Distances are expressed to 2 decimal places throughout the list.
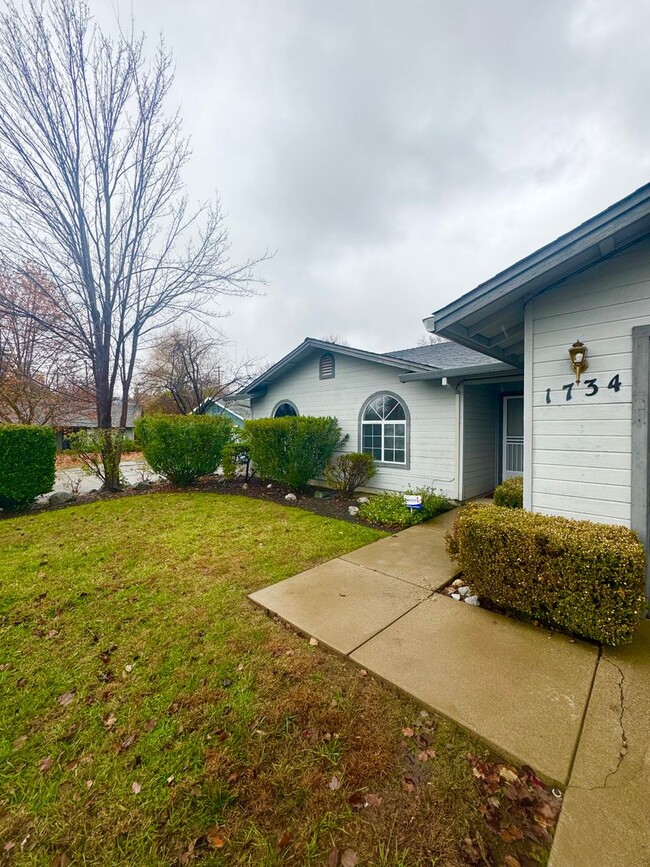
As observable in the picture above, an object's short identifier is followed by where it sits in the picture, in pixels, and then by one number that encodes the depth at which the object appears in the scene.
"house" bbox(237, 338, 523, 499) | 7.64
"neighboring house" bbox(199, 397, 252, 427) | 25.64
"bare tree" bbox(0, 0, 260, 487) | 8.46
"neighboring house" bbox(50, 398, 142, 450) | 17.11
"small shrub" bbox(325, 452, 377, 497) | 8.53
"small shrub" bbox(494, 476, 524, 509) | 5.43
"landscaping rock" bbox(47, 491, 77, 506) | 8.01
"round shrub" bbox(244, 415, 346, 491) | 8.75
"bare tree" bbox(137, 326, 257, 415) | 18.53
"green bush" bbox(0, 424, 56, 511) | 7.12
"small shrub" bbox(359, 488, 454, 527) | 6.39
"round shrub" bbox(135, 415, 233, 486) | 9.11
